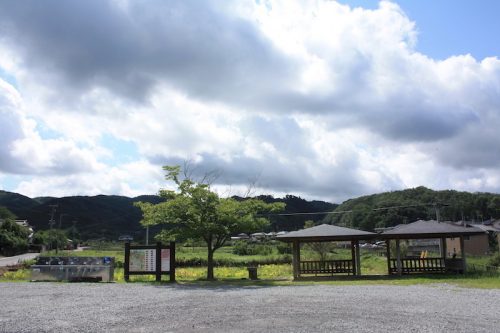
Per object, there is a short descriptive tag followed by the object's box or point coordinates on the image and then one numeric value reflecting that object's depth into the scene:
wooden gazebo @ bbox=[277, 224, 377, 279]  19.89
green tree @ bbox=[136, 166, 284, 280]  18.95
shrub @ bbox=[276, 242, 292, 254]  47.97
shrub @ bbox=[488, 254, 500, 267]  24.40
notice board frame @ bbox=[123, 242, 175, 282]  18.84
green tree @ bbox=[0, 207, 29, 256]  58.94
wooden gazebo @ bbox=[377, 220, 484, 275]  19.62
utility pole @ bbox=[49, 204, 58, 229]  63.53
